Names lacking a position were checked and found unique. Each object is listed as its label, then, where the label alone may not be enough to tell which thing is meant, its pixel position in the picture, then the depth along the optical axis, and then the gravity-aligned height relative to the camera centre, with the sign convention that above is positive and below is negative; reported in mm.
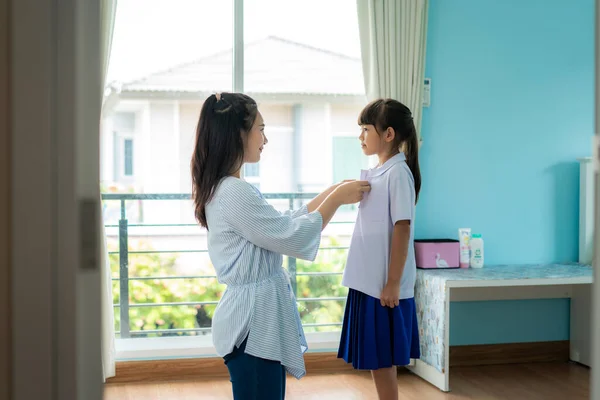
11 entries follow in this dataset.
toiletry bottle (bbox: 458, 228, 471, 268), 3533 -309
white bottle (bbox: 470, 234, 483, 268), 3557 -353
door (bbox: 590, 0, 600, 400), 963 -130
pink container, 3445 -343
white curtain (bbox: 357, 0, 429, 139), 3486 +707
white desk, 3152 -566
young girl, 2314 -249
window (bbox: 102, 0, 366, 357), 3408 +306
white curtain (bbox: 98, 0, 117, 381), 3189 -444
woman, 1653 -160
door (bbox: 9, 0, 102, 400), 825 -11
